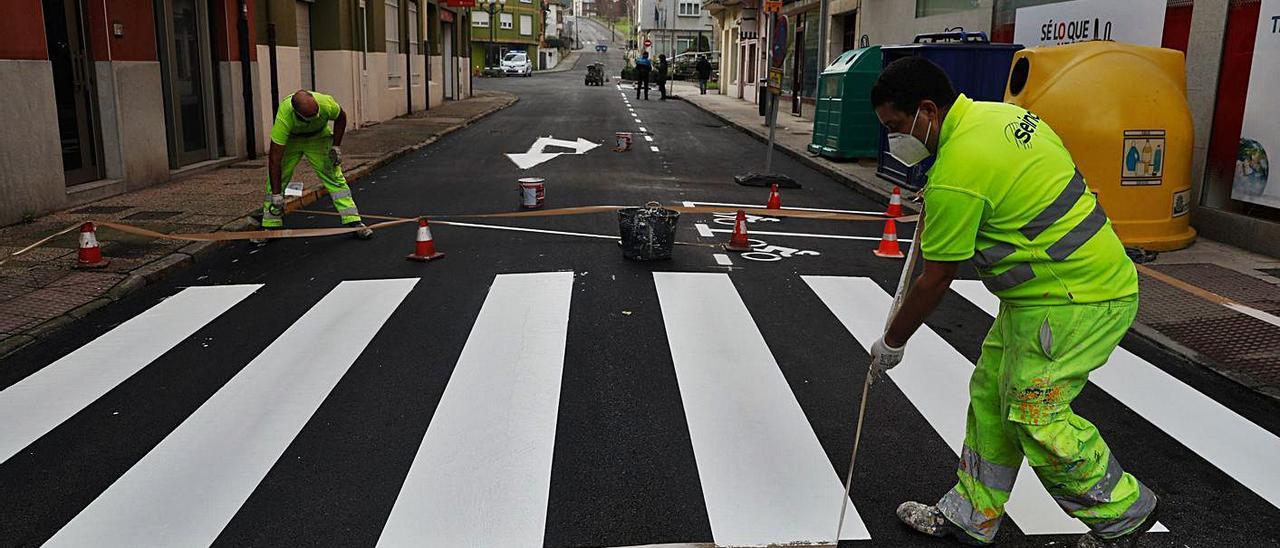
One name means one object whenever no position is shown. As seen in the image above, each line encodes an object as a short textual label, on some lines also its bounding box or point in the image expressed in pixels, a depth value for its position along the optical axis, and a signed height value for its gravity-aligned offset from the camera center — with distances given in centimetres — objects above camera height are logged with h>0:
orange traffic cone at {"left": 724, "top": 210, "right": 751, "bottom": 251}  924 -159
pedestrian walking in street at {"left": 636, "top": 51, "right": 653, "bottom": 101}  4403 -29
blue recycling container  1303 +6
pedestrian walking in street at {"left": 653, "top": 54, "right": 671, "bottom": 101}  4312 -44
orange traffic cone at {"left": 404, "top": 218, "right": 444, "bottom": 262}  859 -159
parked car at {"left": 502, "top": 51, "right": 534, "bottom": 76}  7806 -25
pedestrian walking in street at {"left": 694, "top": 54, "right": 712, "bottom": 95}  4828 -36
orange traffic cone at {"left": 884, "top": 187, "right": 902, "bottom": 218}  1082 -147
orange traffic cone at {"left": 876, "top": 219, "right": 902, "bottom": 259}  919 -162
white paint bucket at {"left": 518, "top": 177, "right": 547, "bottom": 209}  1148 -150
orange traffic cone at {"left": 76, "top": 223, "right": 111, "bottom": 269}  799 -155
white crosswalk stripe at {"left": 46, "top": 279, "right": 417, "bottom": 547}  382 -177
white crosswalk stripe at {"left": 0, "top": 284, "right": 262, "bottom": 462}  492 -178
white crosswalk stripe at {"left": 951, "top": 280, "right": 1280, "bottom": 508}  448 -176
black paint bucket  845 -141
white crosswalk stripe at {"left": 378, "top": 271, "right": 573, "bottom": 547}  381 -174
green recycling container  1633 -65
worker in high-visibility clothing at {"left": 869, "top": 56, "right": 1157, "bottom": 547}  325 -65
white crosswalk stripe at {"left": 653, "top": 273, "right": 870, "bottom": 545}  388 -174
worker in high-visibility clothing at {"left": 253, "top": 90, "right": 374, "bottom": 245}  920 -88
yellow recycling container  908 -53
